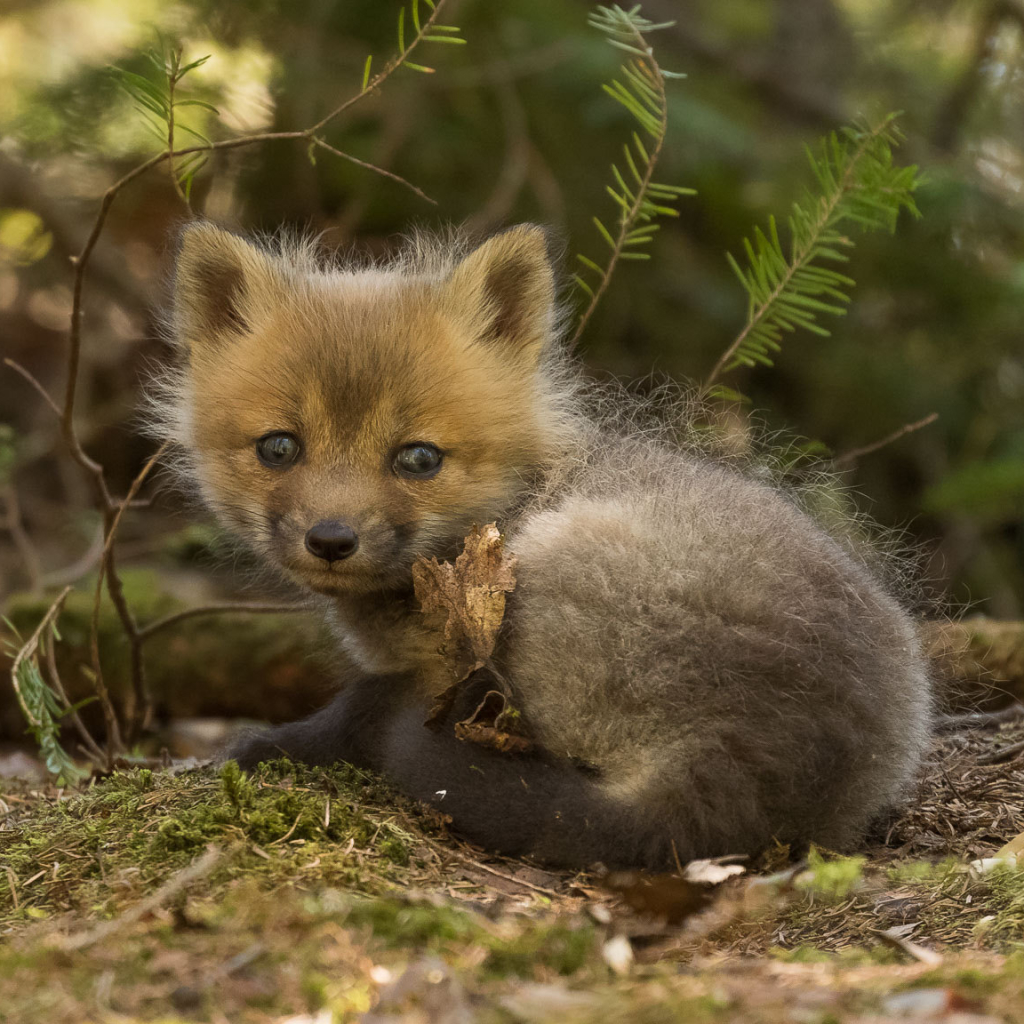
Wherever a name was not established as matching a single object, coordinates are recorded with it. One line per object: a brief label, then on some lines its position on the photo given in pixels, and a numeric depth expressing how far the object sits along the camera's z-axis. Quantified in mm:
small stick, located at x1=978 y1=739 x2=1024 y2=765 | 9016
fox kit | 6184
